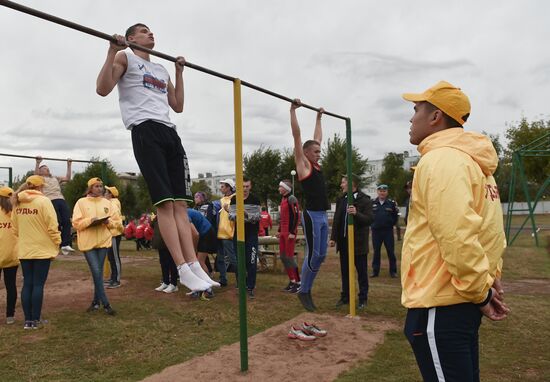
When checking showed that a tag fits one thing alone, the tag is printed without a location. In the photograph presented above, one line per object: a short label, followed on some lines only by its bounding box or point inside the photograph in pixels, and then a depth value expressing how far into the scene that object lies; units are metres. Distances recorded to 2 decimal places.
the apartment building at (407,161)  87.25
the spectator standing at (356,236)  7.07
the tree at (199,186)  68.44
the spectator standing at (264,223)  12.62
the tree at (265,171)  46.78
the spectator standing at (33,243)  5.89
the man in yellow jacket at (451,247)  2.03
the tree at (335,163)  44.28
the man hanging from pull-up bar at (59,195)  10.03
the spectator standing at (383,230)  10.18
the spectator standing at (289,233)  8.42
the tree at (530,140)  32.53
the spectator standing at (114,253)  8.37
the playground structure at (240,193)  4.35
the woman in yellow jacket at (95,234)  6.61
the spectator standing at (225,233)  8.32
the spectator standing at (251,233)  7.83
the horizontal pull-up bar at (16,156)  9.22
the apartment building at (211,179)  122.94
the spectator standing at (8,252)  6.05
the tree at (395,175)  53.41
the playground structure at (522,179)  15.34
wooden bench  11.08
